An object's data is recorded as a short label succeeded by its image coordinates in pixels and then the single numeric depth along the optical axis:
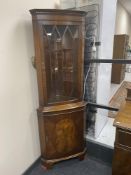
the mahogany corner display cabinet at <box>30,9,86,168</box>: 1.43
